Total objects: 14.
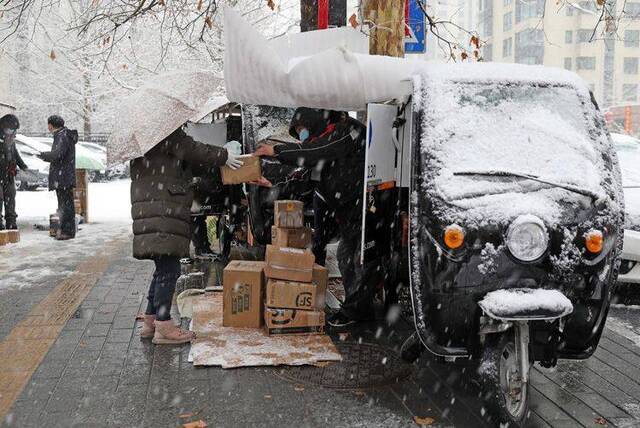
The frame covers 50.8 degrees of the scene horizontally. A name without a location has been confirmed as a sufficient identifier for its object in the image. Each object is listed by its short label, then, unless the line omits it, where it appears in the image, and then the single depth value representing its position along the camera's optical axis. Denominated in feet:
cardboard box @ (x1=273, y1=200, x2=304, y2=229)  19.27
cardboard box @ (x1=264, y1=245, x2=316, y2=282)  18.62
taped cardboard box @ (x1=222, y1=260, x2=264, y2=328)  19.08
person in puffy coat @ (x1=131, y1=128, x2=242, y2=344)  16.85
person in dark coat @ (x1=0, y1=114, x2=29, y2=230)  37.70
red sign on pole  24.63
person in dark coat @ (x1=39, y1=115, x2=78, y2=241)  37.17
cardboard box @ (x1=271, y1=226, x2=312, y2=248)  19.22
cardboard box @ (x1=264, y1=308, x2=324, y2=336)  18.51
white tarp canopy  17.67
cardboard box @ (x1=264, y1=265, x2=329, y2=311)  18.44
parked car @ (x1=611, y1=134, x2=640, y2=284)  22.66
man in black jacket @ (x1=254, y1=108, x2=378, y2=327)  18.48
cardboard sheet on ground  16.52
